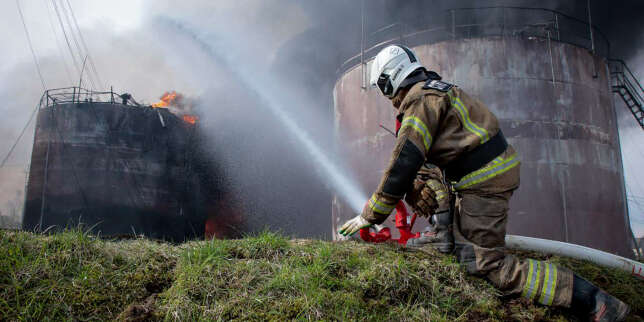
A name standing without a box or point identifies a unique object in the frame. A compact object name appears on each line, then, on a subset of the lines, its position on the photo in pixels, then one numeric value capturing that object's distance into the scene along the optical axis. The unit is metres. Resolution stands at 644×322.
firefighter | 2.65
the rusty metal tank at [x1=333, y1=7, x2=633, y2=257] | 9.84
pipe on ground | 3.95
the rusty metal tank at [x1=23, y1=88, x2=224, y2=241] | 14.70
